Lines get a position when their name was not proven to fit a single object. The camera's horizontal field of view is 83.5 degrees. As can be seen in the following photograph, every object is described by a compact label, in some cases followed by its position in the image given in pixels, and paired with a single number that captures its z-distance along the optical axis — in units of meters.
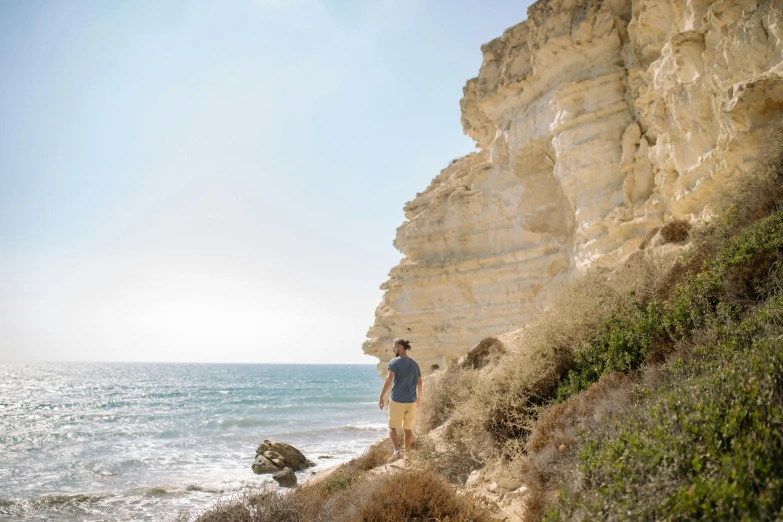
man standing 6.59
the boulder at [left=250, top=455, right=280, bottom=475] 13.21
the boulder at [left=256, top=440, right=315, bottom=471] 13.73
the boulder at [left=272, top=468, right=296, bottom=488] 11.80
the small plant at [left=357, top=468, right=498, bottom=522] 3.57
